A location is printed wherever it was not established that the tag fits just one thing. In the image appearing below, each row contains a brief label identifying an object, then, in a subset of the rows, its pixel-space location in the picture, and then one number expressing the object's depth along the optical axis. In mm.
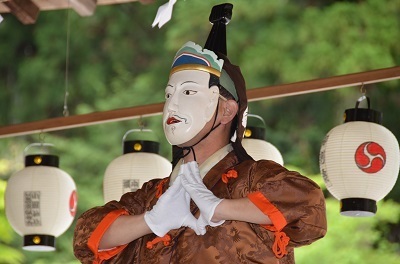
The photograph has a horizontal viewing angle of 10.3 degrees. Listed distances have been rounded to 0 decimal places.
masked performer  4659
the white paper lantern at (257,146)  8458
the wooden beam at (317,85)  7986
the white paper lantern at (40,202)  9177
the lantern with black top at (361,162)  8282
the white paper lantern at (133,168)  8613
